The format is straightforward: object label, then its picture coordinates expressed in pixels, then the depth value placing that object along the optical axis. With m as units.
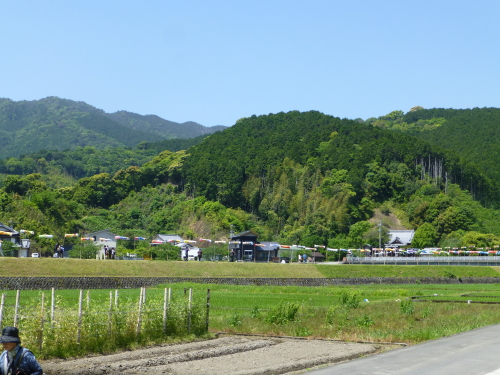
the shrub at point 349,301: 26.67
